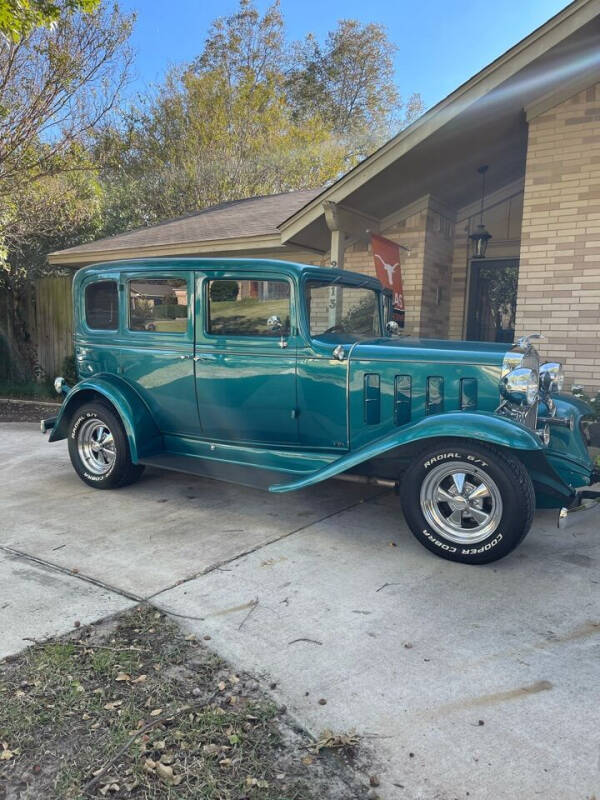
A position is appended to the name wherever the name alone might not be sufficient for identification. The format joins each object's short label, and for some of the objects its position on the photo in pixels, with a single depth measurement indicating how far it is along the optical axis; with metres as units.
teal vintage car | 3.53
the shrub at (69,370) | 11.34
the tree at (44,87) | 8.35
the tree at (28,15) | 5.60
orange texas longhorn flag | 7.17
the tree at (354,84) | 26.33
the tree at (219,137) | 20.84
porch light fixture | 8.14
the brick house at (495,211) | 6.00
